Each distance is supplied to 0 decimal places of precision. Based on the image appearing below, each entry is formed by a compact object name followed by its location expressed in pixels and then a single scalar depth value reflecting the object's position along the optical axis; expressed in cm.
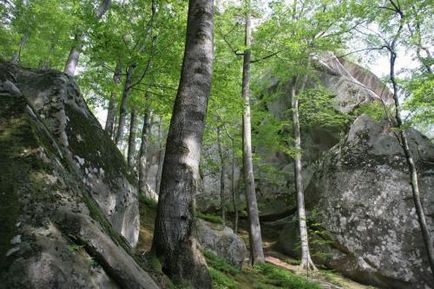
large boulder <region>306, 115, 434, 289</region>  1330
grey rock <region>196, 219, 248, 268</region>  977
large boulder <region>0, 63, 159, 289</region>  213
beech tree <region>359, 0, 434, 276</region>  1147
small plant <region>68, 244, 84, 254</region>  235
